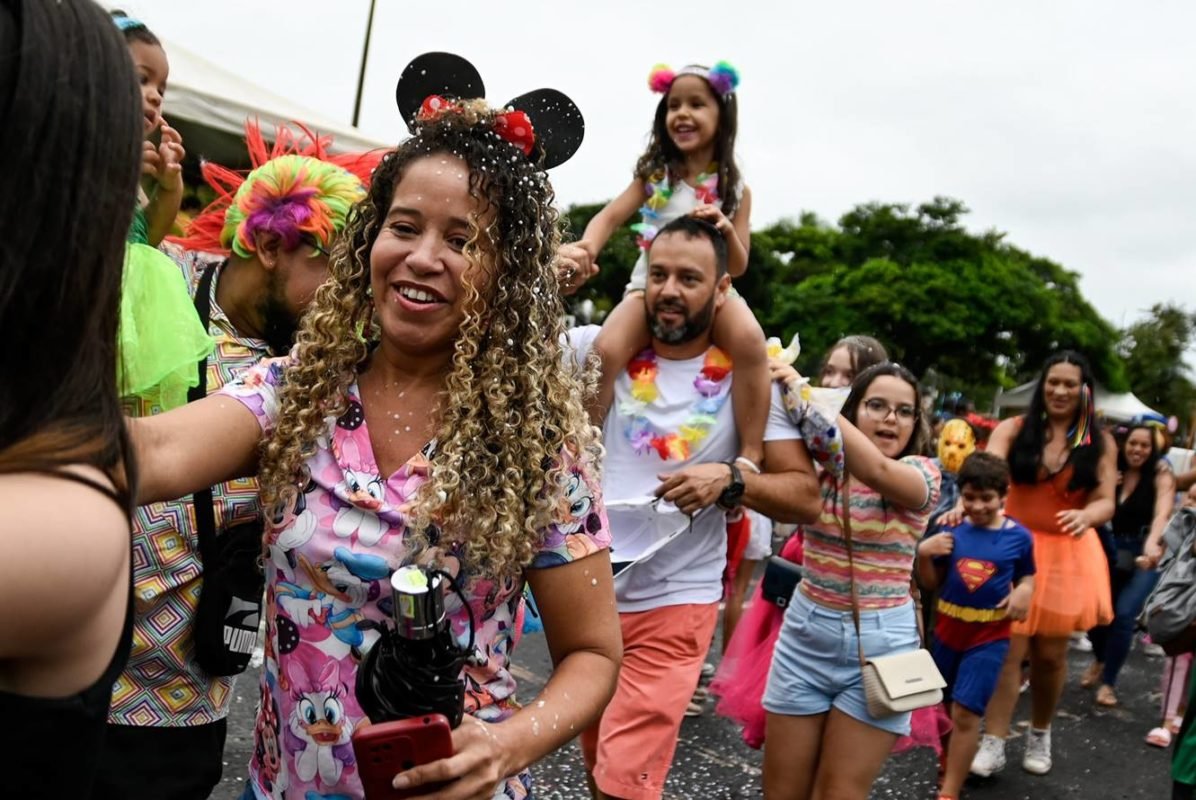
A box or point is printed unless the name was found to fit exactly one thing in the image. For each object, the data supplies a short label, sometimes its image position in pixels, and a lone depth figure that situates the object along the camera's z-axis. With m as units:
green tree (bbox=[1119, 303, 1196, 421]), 49.56
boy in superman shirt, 4.44
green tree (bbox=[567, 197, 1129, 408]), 37.59
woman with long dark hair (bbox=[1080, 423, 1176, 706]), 6.49
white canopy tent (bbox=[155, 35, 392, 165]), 6.02
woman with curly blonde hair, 1.53
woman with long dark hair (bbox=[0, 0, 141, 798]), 0.85
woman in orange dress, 5.16
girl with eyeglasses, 3.32
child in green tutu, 1.77
